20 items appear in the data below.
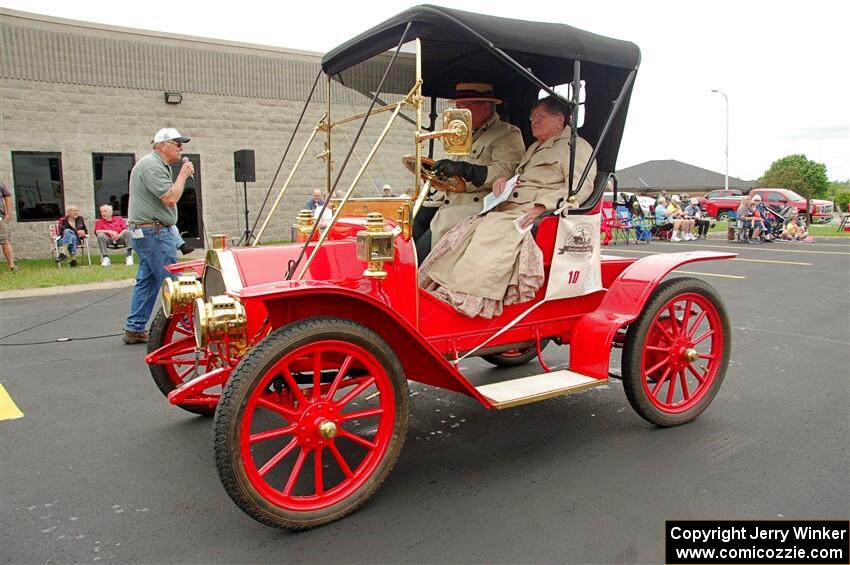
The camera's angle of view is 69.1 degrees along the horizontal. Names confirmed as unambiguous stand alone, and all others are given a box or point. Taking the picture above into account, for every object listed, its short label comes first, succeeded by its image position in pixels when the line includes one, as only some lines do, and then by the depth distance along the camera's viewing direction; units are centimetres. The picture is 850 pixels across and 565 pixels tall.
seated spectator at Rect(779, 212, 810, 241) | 1916
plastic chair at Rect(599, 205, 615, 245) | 1580
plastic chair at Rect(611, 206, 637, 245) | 1783
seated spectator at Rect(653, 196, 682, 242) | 1892
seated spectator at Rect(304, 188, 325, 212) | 940
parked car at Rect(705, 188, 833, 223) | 2778
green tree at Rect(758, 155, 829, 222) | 5131
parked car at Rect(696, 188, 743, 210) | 3168
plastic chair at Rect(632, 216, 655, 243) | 1803
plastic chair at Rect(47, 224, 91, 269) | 1184
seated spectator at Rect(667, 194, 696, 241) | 1884
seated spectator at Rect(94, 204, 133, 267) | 1213
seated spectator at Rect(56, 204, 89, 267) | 1172
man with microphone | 538
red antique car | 255
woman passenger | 335
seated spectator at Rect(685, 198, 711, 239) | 1979
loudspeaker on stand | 603
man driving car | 374
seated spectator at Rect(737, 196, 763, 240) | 1839
